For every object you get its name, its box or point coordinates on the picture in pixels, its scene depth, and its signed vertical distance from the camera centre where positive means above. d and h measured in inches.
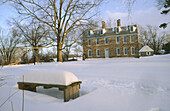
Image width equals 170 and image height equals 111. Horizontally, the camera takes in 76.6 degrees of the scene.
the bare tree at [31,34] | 965.8 +214.4
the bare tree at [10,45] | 1245.7 +144.1
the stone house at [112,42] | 956.0 +123.7
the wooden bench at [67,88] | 120.2 -40.9
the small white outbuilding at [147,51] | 1290.2 +44.4
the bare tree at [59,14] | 541.2 +224.4
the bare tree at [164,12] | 520.5 +226.5
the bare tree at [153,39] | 1964.8 +293.0
